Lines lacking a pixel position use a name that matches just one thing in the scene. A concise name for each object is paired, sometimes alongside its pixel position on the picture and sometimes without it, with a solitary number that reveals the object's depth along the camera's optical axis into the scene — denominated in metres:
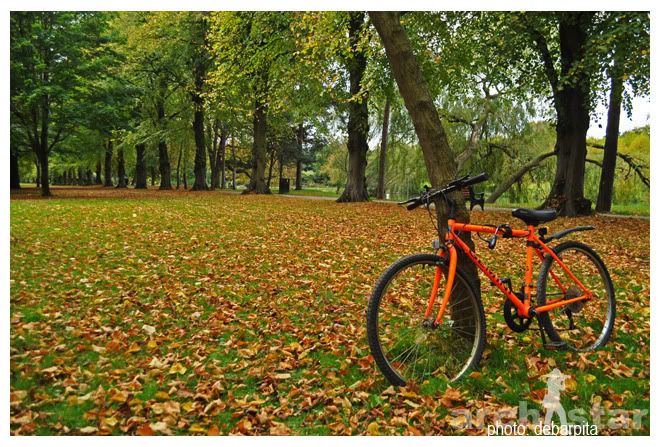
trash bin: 35.38
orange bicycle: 3.37
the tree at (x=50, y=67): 15.34
